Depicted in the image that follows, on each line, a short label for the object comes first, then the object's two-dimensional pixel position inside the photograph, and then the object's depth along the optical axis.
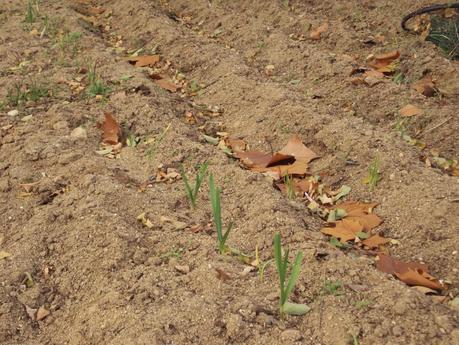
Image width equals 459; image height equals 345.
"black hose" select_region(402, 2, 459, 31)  3.73
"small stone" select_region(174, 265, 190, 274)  1.97
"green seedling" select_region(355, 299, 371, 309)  1.77
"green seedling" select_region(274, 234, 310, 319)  1.70
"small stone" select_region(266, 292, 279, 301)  1.83
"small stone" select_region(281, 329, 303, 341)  1.68
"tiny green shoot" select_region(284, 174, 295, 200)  2.37
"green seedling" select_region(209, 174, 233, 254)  1.95
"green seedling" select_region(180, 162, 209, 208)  2.24
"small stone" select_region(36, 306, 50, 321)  1.88
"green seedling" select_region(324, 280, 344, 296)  1.82
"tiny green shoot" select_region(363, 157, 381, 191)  2.41
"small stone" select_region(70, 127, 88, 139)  2.77
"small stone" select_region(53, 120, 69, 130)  2.84
